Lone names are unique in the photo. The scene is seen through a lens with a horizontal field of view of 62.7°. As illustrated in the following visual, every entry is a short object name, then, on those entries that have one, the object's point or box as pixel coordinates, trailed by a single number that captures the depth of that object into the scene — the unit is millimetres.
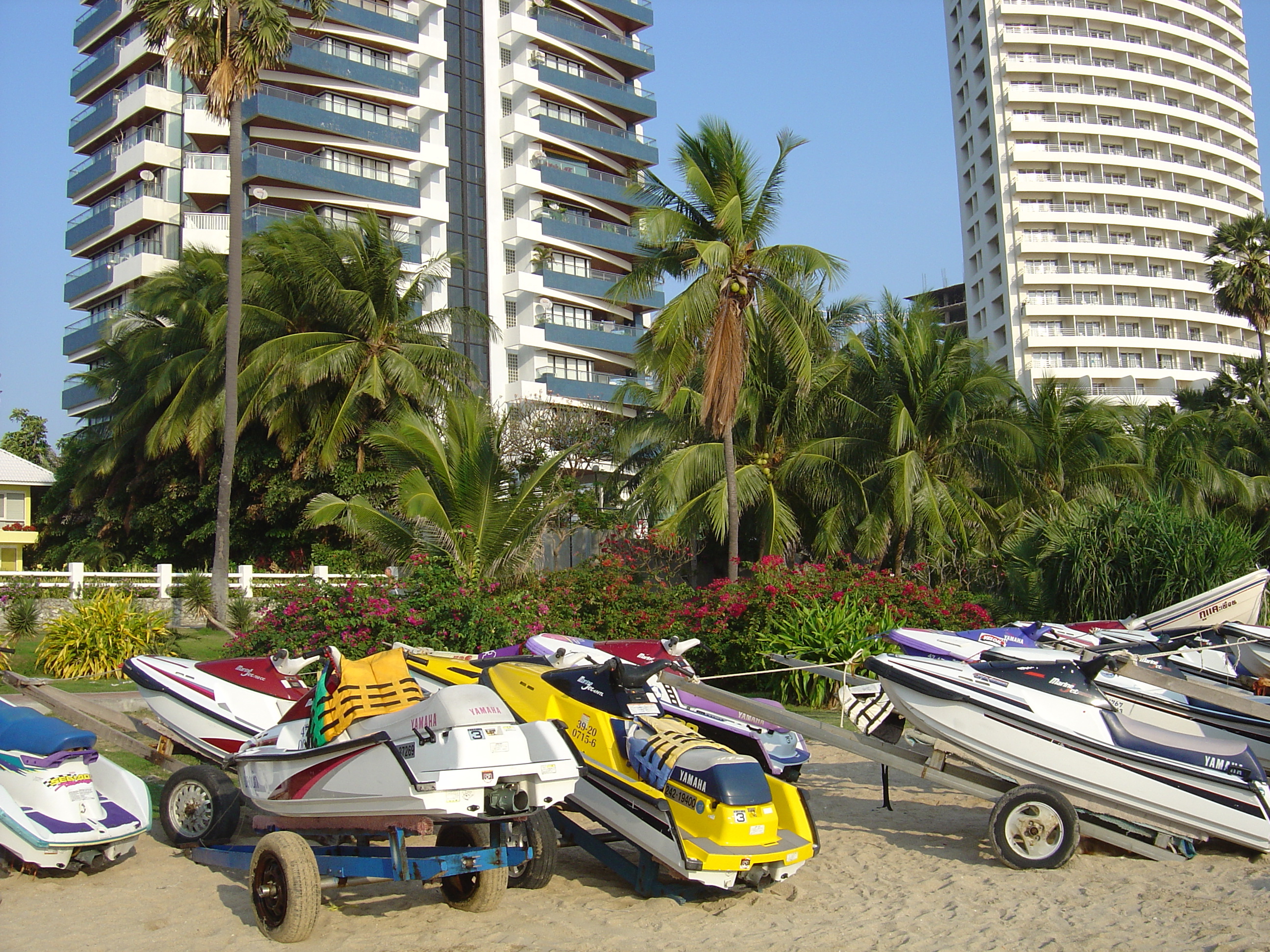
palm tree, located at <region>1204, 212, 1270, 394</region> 41562
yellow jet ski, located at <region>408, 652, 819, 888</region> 5977
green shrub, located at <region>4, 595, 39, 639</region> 16797
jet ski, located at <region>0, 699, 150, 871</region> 6531
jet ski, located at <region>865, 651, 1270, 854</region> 7027
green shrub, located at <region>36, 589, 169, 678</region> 14570
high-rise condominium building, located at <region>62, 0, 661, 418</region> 43438
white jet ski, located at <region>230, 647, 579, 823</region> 5555
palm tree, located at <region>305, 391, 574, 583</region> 15297
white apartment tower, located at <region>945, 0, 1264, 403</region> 68688
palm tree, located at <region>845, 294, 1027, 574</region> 24234
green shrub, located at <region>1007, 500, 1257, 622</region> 15289
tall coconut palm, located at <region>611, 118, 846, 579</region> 20766
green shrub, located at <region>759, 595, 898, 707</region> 13805
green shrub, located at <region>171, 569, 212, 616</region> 21062
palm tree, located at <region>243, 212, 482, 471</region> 27312
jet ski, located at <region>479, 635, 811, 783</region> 7496
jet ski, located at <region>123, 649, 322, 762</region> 8406
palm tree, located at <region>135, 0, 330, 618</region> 20281
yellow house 38719
